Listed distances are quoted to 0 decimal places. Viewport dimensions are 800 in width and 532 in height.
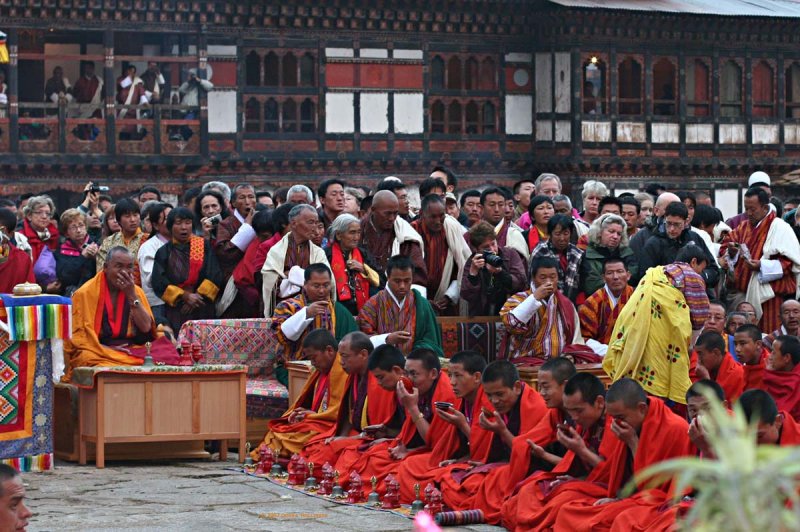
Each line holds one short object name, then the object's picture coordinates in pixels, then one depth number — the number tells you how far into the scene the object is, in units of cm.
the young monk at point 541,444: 1425
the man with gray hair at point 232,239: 2206
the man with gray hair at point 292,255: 2061
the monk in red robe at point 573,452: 1352
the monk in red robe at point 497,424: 1466
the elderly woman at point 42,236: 2225
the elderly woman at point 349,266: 2075
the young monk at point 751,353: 1747
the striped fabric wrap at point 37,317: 1762
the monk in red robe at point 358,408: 1748
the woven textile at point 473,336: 2069
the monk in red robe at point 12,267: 2028
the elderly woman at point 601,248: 2005
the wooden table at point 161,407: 1859
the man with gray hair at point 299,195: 2320
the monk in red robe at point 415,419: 1622
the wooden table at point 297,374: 1961
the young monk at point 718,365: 1691
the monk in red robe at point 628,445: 1284
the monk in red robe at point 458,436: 1541
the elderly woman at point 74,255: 2223
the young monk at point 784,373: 1706
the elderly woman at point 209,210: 2245
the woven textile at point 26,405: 1780
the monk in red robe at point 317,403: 1842
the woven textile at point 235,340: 2066
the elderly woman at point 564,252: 2008
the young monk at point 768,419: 1223
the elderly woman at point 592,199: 2452
